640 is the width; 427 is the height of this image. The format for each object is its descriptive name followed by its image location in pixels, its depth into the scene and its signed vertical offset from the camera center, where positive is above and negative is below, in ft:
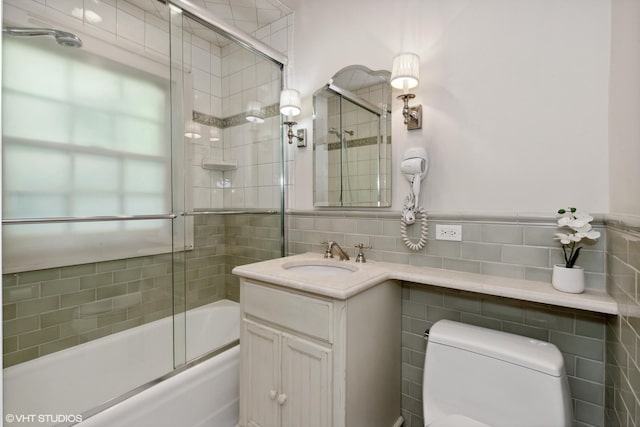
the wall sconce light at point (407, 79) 4.68 +2.15
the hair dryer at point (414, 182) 4.86 +0.48
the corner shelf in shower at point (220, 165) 6.51 +1.05
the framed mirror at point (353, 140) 5.48 +1.42
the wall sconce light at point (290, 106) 6.31 +2.27
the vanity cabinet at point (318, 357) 3.76 -2.13
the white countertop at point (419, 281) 3.39 -1.01
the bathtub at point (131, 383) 4.03 -2.78
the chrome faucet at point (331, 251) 5.58 -0.81
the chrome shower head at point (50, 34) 4.18 +2.78
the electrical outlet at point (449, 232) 4.69 -0.37
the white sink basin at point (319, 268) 5.36 -1.10
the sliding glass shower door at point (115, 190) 4.39 +0.36
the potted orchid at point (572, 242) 3.52 -0.42
